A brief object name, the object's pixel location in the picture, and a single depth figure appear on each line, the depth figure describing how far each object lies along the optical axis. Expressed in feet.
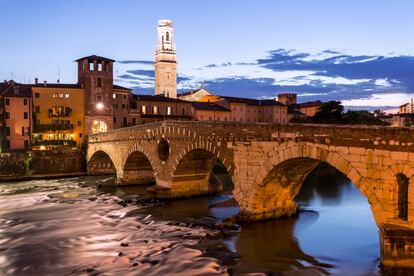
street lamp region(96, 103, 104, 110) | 204.54
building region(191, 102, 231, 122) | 246.68
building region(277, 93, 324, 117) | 325.01
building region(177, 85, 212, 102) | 306.31
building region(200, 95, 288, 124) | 263.96
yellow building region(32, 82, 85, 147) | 193.77
